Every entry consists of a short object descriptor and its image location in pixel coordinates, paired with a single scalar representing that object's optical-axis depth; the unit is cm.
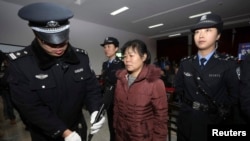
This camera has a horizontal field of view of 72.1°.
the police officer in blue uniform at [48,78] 91
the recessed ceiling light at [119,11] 618
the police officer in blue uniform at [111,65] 235
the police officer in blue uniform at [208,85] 142
